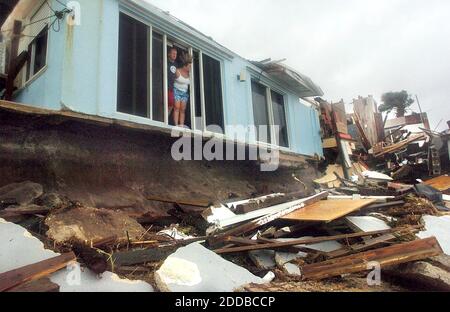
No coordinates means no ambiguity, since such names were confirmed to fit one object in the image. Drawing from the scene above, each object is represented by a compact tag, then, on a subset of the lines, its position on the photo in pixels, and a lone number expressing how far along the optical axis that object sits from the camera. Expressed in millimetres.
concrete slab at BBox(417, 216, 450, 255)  4202
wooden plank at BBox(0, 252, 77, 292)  2287
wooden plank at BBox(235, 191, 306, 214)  4987
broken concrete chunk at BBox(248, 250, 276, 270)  3666
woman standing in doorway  6566
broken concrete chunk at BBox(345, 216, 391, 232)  4434
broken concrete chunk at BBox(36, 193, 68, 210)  3992
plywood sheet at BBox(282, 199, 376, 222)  4267
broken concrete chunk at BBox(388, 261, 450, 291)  3037
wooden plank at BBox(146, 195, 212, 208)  5149
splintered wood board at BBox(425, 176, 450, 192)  9227
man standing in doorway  6500
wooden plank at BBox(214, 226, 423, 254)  3653
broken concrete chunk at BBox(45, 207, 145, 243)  3373
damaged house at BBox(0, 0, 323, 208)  4594
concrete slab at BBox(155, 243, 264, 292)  2686
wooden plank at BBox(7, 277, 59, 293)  2236
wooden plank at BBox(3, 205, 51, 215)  3531
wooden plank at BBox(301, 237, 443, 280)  3164
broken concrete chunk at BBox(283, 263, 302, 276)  3500
